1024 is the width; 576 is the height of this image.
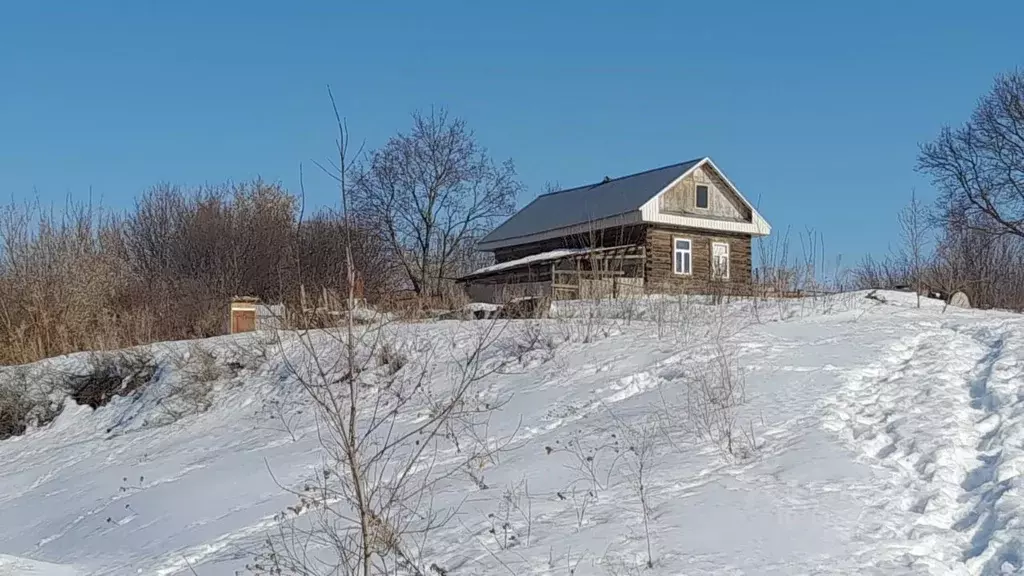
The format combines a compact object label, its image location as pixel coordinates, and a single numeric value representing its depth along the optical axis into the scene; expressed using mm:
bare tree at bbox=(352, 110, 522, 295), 38000
